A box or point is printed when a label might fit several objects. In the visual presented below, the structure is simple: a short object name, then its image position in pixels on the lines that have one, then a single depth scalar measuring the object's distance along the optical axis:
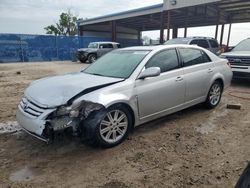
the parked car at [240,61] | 6.51
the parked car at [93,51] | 16.27
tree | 42.97
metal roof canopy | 13.83
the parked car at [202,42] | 9.80
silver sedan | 2.71
